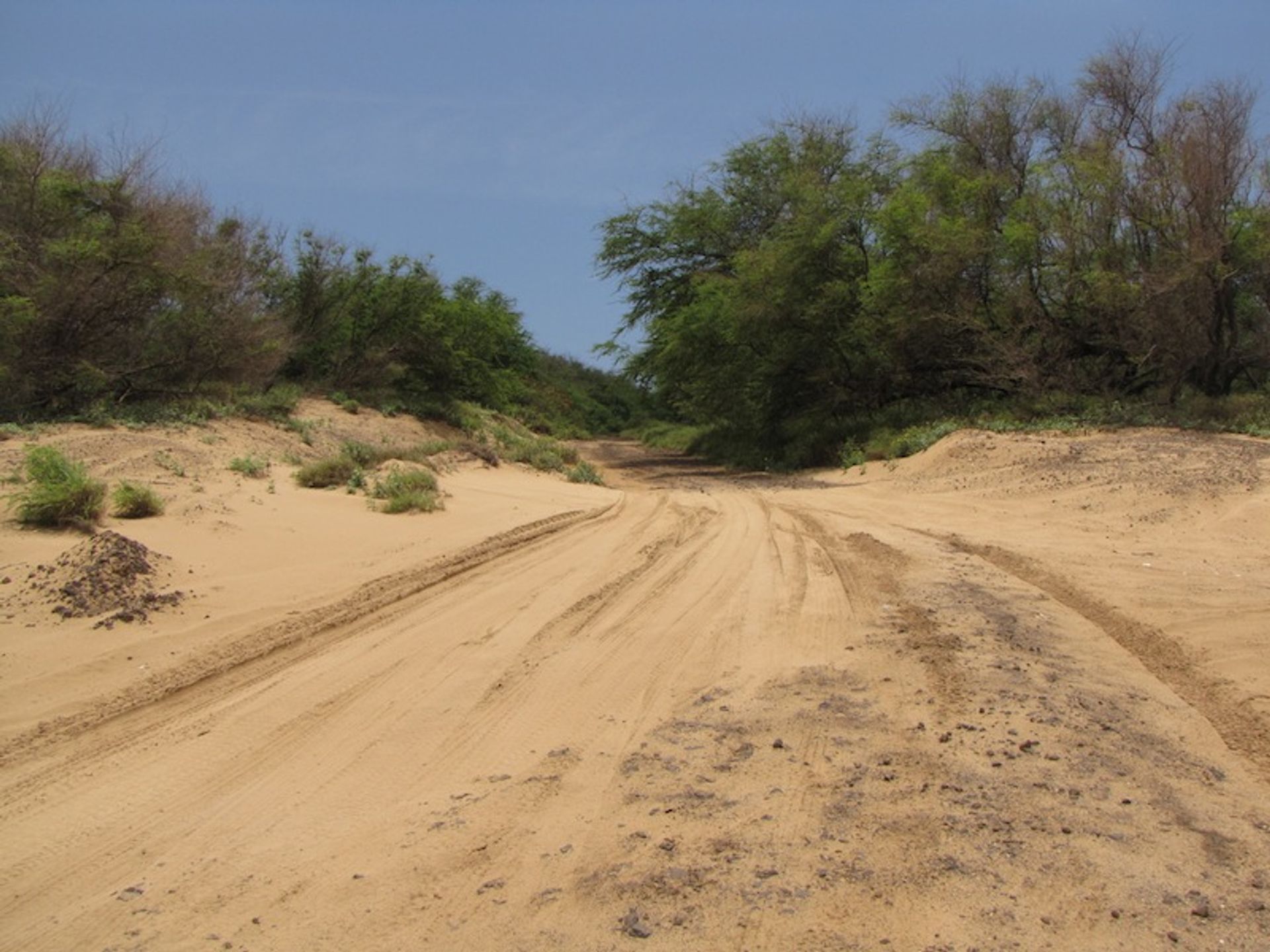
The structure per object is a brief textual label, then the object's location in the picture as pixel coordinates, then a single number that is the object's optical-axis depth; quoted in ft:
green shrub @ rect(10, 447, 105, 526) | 27.37
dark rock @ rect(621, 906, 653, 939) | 11.11
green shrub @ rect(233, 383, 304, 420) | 58.44
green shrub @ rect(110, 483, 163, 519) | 29.53
